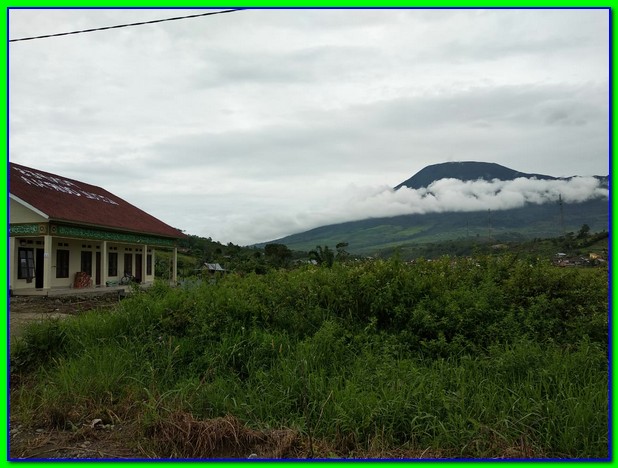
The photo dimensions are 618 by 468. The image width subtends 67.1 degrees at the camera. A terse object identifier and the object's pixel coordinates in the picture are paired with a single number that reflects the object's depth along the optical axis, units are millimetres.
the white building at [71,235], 18094
